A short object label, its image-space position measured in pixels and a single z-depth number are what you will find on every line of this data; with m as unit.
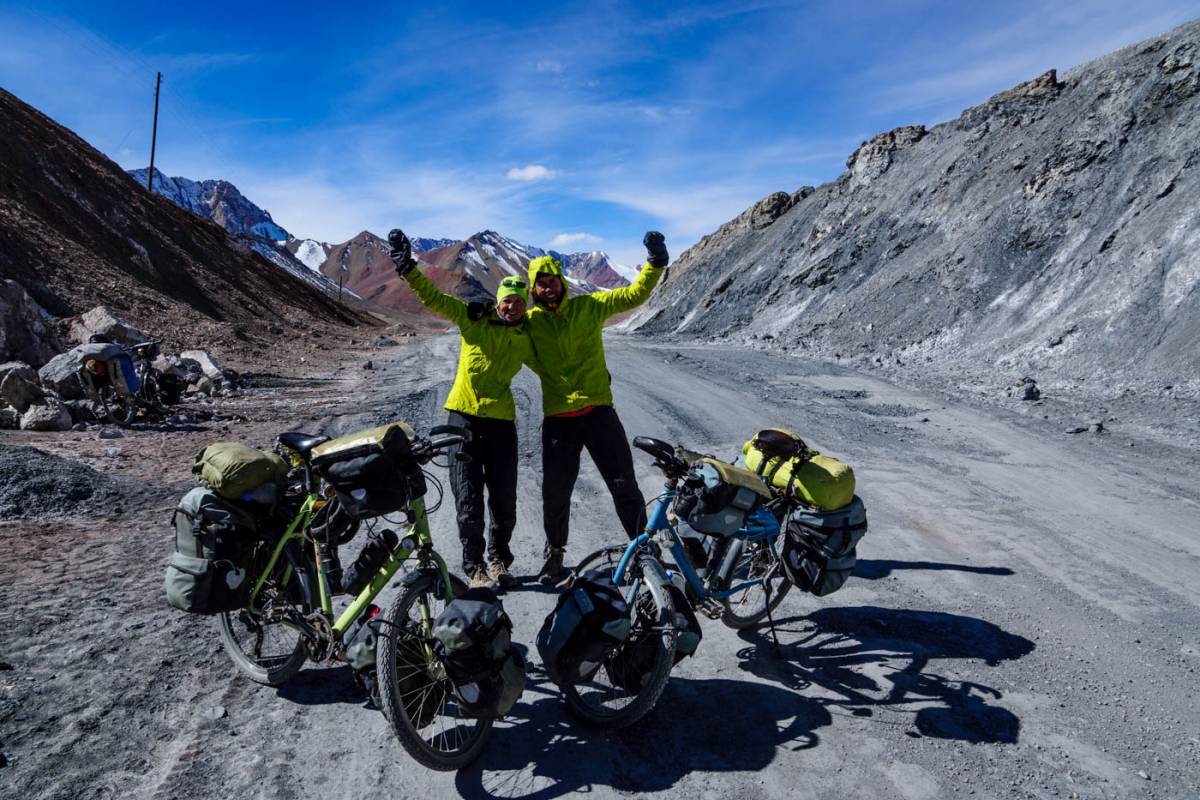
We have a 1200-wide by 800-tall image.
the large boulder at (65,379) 9.38
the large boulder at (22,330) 10.27
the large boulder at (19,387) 8.41
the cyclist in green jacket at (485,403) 4.37
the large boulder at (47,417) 8.27
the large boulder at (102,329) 12.64
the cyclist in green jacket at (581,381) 4.40
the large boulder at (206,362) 12.74
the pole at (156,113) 38.91
